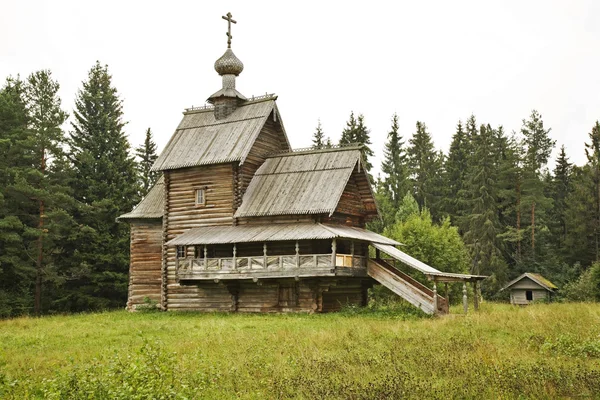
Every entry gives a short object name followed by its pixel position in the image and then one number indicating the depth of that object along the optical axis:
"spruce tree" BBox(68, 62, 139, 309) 42.12
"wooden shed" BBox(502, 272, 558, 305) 47.88
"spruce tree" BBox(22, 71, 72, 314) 38.50
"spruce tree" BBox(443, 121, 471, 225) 63.38
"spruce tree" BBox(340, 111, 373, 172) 55.72
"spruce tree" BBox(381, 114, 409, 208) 61.75
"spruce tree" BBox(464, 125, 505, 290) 52.66
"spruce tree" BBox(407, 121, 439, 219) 65.50
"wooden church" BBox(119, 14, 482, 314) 28.12
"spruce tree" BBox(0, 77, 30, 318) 37.25
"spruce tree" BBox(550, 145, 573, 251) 58.48
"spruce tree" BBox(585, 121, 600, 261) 52.56
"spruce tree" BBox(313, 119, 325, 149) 63.44
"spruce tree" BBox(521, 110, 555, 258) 53.88
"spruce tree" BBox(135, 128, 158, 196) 55.72
